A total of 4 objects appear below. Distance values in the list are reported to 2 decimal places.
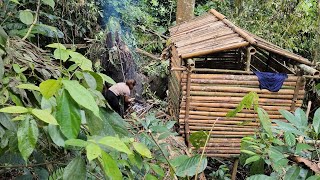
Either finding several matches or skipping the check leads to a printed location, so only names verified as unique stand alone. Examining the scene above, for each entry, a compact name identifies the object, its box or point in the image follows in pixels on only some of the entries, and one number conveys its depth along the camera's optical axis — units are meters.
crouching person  5.29
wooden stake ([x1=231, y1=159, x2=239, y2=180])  5.25
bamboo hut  4.79
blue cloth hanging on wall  4.84
